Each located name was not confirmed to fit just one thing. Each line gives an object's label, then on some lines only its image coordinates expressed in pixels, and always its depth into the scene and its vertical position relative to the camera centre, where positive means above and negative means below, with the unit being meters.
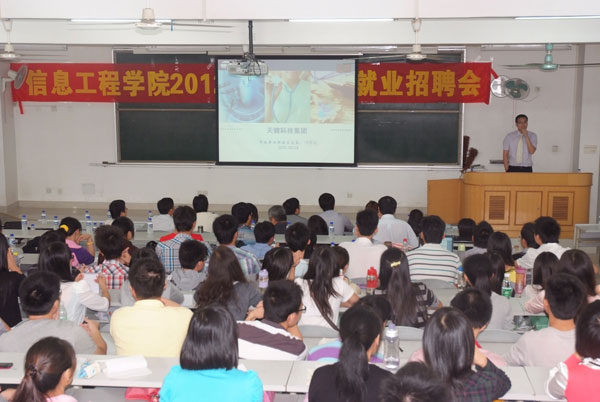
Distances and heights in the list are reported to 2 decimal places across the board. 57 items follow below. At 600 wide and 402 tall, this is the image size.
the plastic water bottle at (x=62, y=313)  4.11 -0.96
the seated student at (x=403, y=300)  4.03 -0.86
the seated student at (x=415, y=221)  6.99 -0.70
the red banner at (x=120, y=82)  10.37 +0.98
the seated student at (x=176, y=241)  5.79 -0.76
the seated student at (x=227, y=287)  4.08 -0.82
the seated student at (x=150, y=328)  3.53 -0.90
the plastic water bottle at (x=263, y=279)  4.65 -0.86
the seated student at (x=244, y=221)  6.66 -0.71
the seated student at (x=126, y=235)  5.32 -0.73
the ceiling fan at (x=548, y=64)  8.37 +1.04
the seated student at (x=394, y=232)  6.67 -0.77
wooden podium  9.34 -0.63
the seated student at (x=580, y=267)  4.21 -0.70
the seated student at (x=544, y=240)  5.38 -0.70
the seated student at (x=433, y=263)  5.16 -0.83
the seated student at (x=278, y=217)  6.95 -0.68
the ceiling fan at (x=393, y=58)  10.24 +1.36
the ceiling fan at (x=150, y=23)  6.02 +1.33
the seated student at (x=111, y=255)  4.92 -0.76
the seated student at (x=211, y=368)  2.67 -0.84
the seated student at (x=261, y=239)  5.79 -0.75
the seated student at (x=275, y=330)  3.43 -0.89
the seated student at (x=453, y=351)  2.67 -0.76
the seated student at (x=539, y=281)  4.23 -0.84
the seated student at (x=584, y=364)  2.79 -0.86
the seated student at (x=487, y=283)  4.18 -0.79
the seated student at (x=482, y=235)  5.70 -0.69
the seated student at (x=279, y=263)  4.38 -0.71
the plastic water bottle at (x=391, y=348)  3.42 -0.98
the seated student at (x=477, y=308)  3.22 -0.72
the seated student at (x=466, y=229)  6.62 -0.73
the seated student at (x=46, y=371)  2.53 -0.82
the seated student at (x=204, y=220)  7.37 -0.75
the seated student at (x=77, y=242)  5.66 -0.81
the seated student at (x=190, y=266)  4.75 -0.80
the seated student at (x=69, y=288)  4.19 -0.84
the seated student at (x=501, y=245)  5.08 -0.68
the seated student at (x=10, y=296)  4.31 -0.91
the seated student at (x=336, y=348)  3.37 -0.96
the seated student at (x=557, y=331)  3.43 -0.88
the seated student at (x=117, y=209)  7.26 -0.63
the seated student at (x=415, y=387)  2.12 -0.72
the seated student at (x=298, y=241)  5.23 -0.68
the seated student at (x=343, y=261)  4.66 -0.75
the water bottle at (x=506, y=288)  4.73 -0.92
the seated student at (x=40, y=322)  3.44 -0.85
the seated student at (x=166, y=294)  4.32 -0.90
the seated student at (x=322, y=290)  4.16 -0.85
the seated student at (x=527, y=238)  5.83 -0.73
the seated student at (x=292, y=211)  7.36 -0.66
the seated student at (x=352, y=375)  2.58 -0.84
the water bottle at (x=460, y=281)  5.07 -0.94
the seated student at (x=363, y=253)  5.44 -0.79
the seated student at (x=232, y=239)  5.30 -0.71
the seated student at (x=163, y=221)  7.21 -0.74
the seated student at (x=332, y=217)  7.33 -0.71
